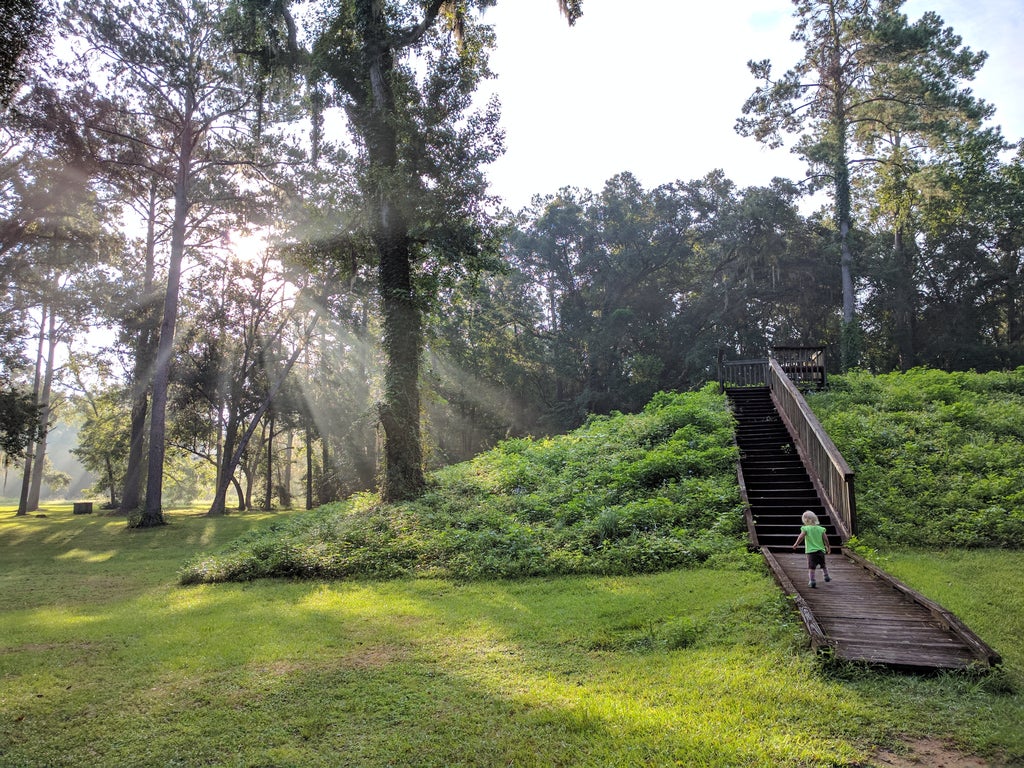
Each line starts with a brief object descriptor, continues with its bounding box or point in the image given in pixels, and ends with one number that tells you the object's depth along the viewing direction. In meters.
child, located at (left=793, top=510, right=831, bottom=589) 8.17
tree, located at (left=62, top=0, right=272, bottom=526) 22.17
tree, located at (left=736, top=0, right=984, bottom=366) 29.05
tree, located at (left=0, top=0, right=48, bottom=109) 5.82
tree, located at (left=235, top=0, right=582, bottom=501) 17.12
